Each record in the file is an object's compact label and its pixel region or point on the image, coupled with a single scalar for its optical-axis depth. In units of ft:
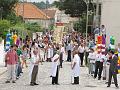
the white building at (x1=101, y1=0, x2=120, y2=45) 166.71
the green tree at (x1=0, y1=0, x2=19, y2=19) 216.49
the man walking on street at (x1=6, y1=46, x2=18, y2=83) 82.99
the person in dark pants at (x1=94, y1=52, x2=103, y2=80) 92.73
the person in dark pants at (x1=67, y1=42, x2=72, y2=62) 145.96
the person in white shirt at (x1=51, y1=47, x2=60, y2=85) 82.02
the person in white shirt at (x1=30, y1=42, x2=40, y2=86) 80.59
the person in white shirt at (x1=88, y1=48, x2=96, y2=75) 98.18
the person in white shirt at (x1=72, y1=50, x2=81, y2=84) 83.56
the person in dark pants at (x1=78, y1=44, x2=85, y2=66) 125.70
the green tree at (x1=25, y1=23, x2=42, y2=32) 291.11
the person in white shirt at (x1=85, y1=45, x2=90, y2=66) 121.02
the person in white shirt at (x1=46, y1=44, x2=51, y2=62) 138.53
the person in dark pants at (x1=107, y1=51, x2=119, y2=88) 79.97
